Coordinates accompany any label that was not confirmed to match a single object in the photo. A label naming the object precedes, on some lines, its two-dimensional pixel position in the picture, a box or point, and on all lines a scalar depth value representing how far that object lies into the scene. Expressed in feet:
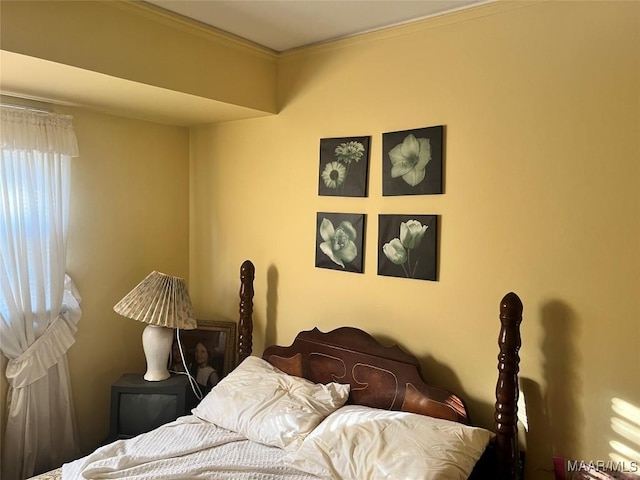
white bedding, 6.52
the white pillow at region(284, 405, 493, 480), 6.08
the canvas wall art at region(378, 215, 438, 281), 7.60
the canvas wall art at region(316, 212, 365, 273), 8.43
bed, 6.39
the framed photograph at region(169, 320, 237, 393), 9.77
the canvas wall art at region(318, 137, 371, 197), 8.33
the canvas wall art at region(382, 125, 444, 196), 7.52
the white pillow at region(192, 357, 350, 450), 7.32
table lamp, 8.82
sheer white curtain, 8.04
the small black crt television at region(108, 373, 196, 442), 8.74
